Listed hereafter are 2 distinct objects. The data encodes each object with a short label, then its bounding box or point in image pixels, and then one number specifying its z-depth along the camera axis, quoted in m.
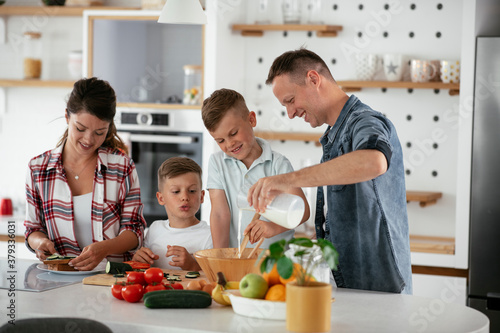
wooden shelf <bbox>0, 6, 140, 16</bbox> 3.86
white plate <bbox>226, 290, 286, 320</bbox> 1.45
